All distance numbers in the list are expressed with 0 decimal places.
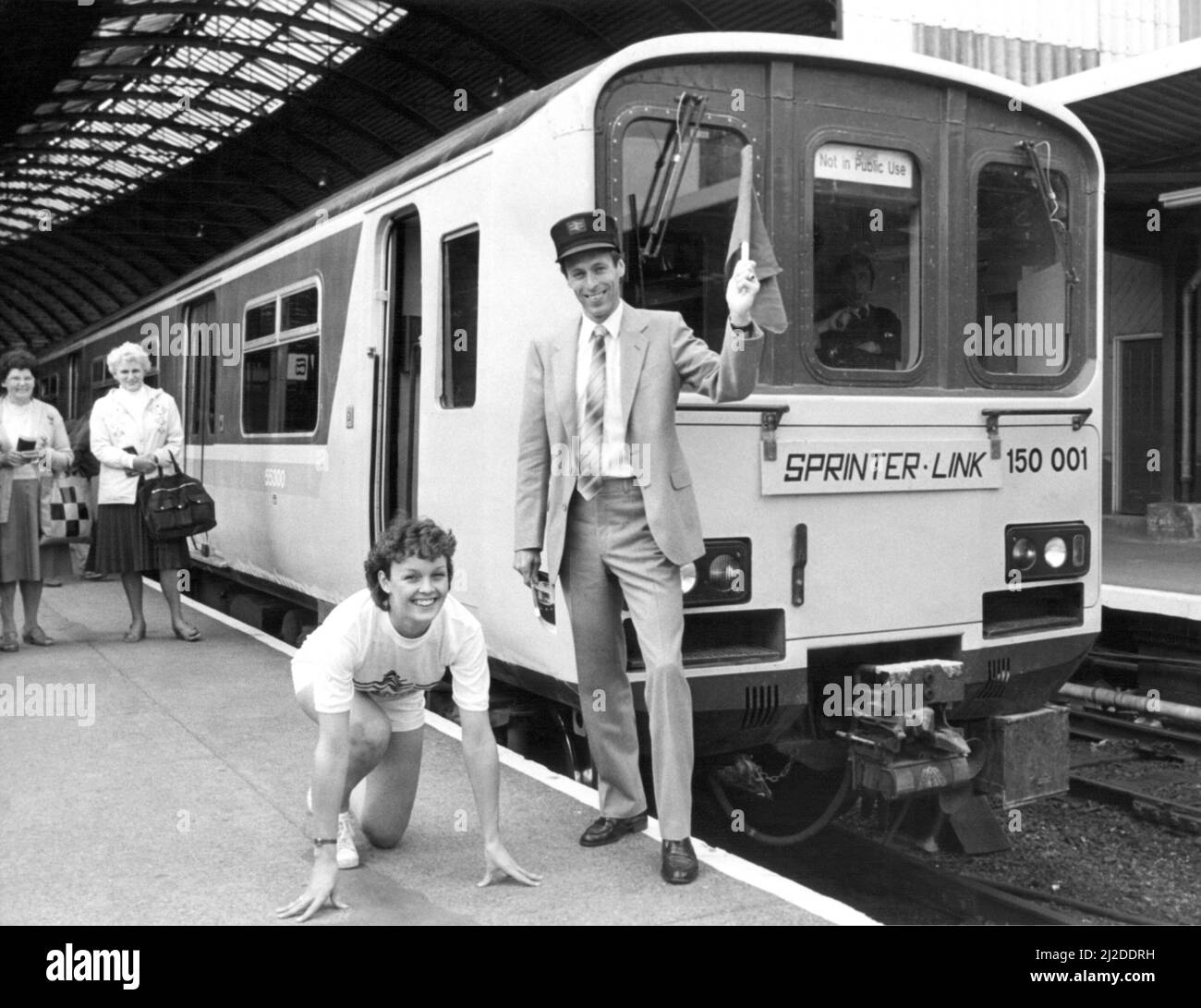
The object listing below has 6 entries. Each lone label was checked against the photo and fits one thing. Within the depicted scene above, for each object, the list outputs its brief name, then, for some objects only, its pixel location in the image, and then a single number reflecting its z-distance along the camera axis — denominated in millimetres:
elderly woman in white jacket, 7855
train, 4602
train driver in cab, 4926
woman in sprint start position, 3680
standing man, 4016
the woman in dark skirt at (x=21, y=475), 7586
